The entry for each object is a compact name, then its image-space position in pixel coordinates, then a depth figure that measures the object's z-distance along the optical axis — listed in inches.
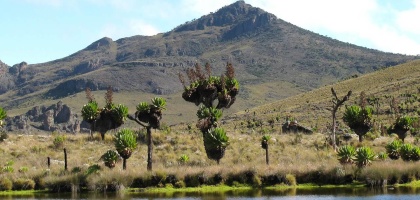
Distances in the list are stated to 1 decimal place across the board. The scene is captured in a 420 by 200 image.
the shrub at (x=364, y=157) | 1865.2
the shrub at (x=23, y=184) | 1914.4
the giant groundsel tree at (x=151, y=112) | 2370.8
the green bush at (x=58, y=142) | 2591.0
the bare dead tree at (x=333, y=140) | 2536.9
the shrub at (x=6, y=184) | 1902.7
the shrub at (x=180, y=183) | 1880.3
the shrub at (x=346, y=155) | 1914.4
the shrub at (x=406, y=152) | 2031.3
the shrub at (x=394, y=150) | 2111.2
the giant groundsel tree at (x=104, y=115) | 2552.9
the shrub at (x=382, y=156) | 2114.4
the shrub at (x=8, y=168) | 2063.4
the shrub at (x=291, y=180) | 1831.9
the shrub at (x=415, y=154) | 2021.4
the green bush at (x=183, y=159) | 2320.6
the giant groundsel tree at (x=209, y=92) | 2368.4
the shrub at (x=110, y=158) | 1999.3
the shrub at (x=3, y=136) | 2628.0
